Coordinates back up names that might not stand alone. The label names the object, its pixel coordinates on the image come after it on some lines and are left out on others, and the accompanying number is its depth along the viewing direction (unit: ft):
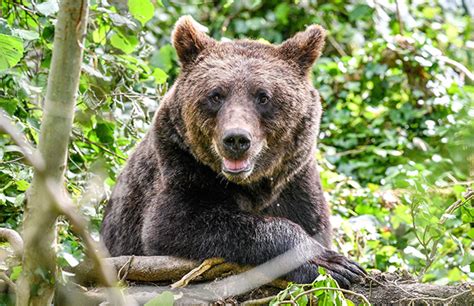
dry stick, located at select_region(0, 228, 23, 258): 27.56
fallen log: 32.94
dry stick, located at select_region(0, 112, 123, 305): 17.97
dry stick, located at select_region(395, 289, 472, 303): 32.09
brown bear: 37.40
